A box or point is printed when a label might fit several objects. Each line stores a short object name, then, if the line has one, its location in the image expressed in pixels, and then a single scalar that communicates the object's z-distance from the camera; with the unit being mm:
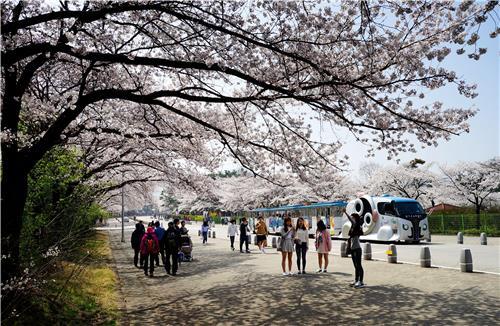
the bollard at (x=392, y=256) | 14008
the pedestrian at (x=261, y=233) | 19761
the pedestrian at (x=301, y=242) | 12266
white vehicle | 22906
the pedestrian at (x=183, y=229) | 15648
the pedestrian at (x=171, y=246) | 13289
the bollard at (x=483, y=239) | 21188
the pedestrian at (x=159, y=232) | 14617
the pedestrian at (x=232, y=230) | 22312
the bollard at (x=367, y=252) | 15167
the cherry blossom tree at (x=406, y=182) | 44844
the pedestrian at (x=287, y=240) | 12289
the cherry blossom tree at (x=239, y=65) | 6938
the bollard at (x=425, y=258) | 12625
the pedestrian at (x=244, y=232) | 19742
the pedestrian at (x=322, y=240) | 12344
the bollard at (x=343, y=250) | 16766
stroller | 16094
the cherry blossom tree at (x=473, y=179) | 41219
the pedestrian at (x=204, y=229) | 26573
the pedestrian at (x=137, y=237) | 16219
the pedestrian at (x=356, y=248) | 9797
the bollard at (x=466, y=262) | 11375
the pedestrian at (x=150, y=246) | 12891
